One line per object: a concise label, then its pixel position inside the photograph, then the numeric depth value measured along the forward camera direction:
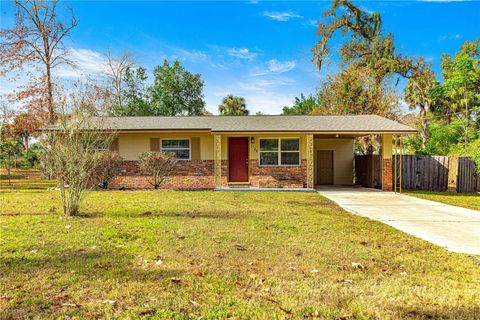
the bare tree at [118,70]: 31.72
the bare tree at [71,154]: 7.27
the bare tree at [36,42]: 20.78
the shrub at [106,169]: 13.70
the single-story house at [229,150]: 14.50
